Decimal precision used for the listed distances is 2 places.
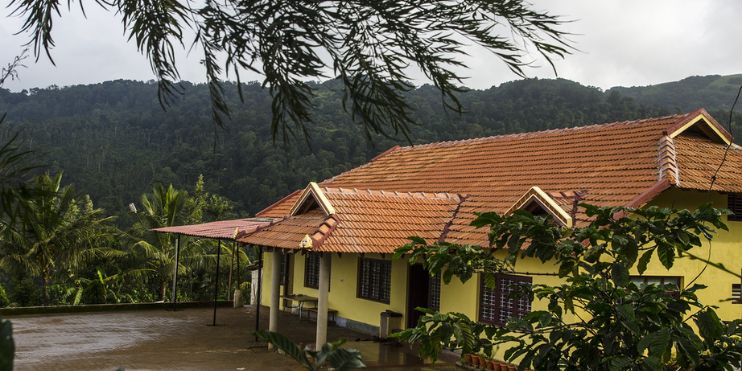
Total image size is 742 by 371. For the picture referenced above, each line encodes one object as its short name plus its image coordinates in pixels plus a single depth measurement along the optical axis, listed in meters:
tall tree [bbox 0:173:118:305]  19.03
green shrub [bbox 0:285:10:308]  18.78
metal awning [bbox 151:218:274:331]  14.98
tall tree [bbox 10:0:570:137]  3.08
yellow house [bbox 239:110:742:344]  12.51
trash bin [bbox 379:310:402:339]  14.77
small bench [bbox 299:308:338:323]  17.17
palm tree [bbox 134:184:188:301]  21.70
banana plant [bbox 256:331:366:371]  1.61
